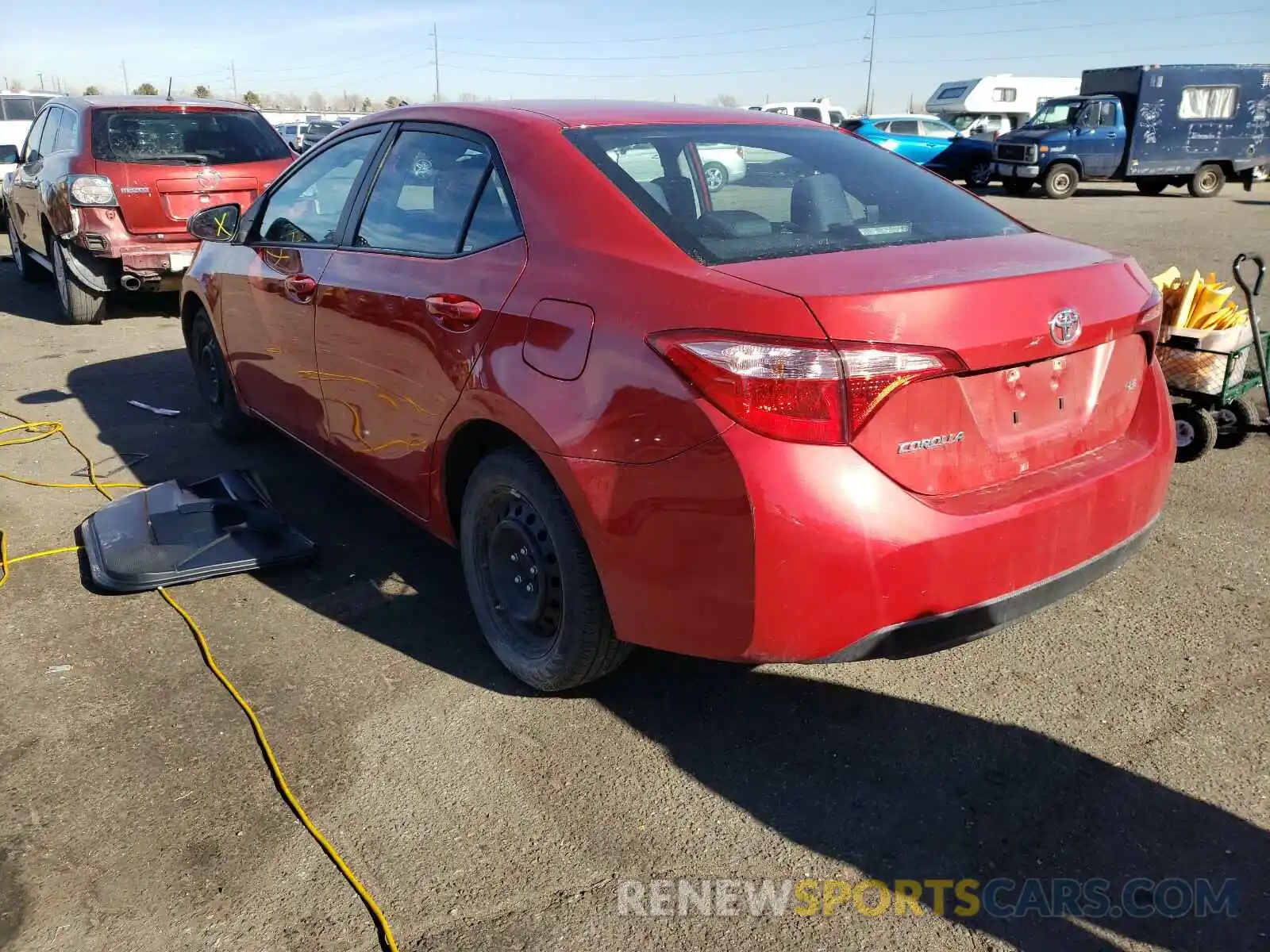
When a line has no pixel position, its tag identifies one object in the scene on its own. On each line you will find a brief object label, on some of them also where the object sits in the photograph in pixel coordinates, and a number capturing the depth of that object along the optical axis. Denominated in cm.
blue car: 2419
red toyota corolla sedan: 217
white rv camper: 3644
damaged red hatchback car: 780
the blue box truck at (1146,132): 2191
